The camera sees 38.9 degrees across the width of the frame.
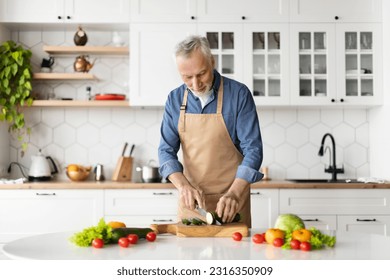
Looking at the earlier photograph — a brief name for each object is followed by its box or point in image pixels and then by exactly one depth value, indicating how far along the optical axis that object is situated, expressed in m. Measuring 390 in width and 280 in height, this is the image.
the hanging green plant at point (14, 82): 4.56
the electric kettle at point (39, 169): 4.66
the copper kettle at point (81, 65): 4.75
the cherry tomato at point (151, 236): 2.25
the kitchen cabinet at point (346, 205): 4.30
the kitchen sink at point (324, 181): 4.56
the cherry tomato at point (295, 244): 2.07
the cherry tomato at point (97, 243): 2.10
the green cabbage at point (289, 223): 2.28
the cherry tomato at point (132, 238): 2.18
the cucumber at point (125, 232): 2.19
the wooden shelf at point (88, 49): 4.67
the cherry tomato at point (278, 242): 2.12
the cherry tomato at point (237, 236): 2.27
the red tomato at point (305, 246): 2.05
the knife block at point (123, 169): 4.75
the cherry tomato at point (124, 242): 2.12
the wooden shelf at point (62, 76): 4.67
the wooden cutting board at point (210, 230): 2.38
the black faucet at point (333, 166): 4.74
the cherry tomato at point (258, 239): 2.21
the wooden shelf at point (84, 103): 4.63
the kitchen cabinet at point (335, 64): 4.60
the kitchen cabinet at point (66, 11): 4.58
